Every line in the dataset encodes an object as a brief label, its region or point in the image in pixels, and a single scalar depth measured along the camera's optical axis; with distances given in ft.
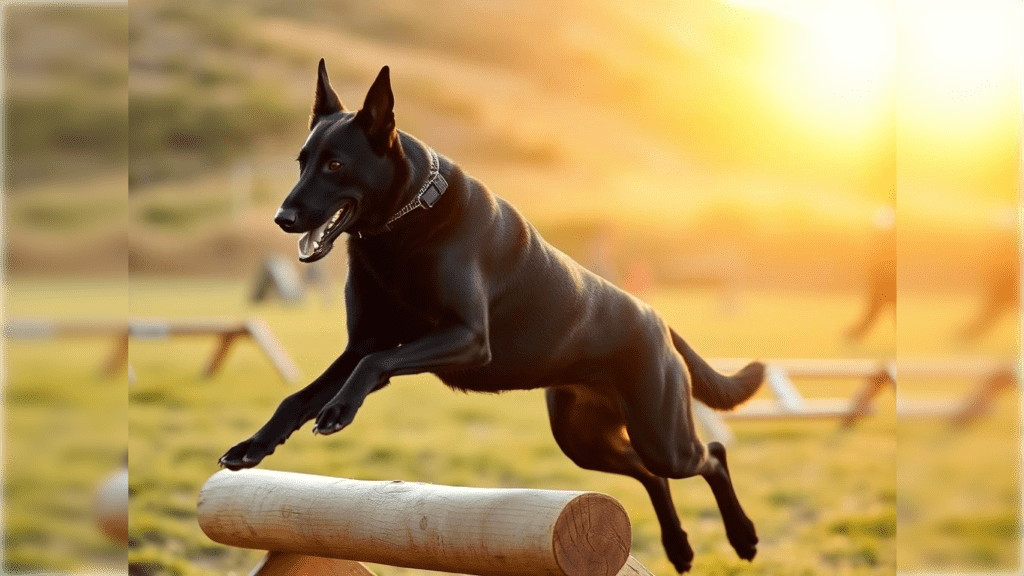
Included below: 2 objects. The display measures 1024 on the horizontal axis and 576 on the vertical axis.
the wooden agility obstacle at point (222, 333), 22.52
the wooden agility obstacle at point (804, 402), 22.13
